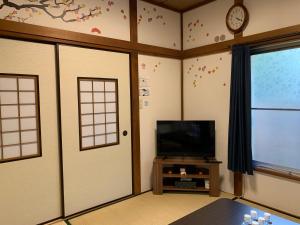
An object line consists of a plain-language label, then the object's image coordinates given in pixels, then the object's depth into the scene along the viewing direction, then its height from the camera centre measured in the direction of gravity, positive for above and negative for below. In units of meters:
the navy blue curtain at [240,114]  2.76 -0.11
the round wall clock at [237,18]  2.82 +1.09
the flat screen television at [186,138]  3.13 -0.46
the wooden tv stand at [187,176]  3.01 -0.94
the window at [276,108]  2.51 -0.05
